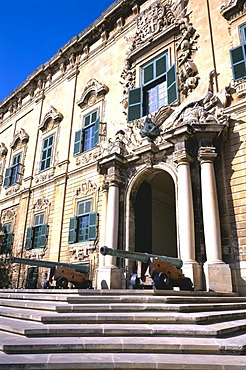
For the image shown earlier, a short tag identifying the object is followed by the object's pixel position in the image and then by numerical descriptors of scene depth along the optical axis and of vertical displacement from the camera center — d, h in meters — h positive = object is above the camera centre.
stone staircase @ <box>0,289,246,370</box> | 2.93 -0.61
